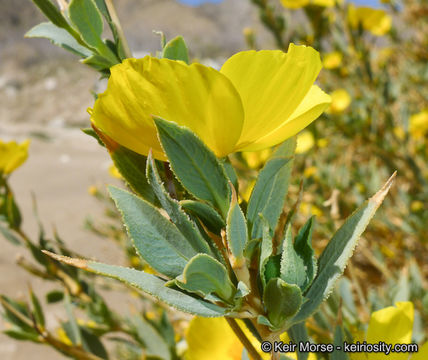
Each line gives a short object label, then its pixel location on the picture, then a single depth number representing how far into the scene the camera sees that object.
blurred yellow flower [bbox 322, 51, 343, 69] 0.58
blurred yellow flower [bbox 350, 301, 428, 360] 0.11
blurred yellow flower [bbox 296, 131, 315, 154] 0.41
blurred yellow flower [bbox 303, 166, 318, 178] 0.45
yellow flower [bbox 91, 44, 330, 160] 0.09
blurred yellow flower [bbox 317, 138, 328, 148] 0.51
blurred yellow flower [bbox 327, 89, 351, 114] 0.56
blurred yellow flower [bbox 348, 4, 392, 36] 0.48
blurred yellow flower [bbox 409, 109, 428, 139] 0.56
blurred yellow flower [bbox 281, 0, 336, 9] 0.40
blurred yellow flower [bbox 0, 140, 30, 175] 0.27
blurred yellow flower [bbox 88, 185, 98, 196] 0.85
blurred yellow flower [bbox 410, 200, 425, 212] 0.50
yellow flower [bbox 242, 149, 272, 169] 0.33
